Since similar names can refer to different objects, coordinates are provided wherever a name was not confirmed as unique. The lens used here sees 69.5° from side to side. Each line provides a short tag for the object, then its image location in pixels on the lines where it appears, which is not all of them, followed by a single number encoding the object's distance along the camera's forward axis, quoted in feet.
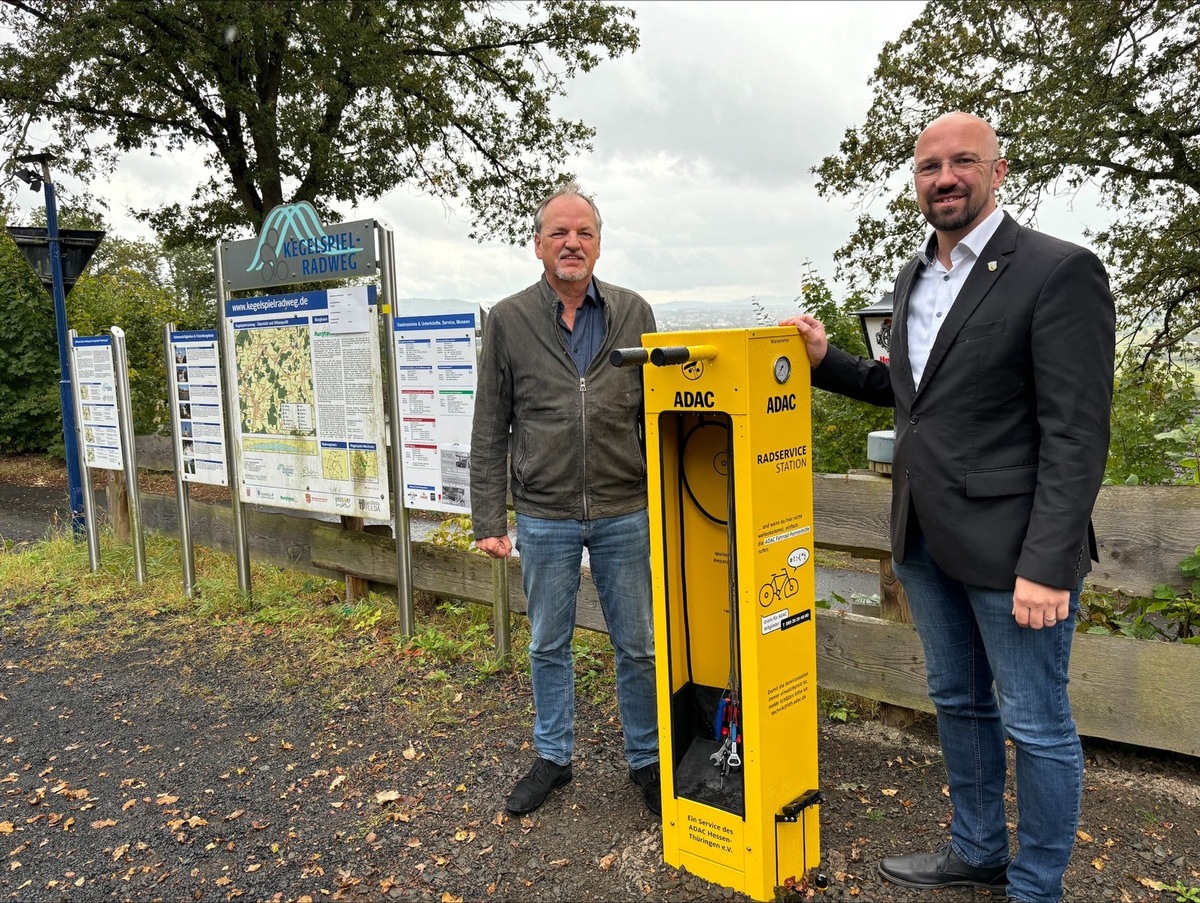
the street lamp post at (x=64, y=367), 27.55
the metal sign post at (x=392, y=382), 16.05
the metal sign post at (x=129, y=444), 22.24
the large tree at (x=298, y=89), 40.98
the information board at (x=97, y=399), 22.93
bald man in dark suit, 7.20
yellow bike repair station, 8.43
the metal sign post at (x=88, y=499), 23.82
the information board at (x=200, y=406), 20.06
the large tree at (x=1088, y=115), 36.06
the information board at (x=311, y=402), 16.79
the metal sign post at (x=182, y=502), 20.99
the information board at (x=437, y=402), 15.05
